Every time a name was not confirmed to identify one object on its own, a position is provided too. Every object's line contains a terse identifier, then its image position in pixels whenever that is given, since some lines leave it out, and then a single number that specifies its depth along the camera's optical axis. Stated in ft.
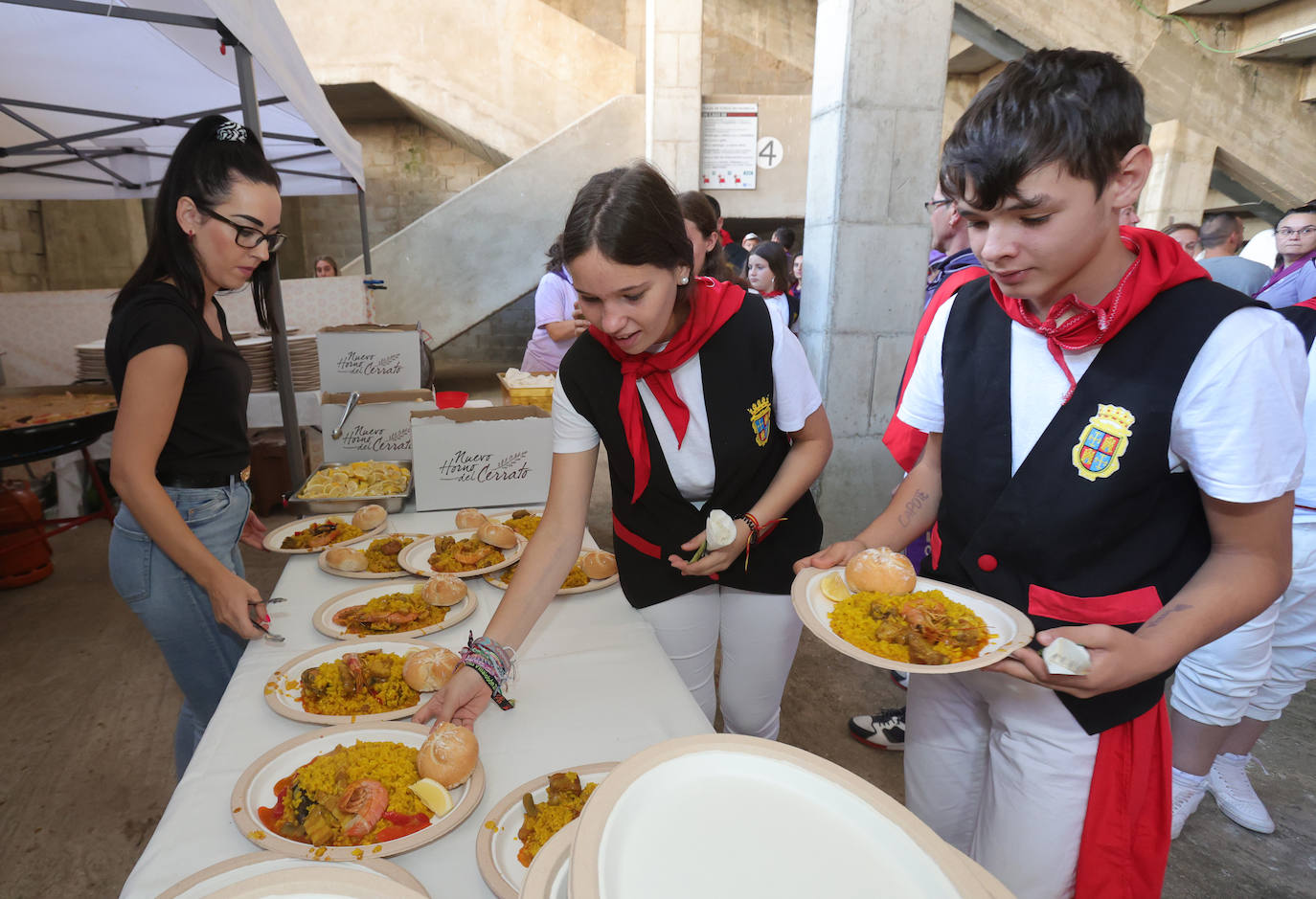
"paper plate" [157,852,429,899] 2.24
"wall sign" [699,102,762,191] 25.84
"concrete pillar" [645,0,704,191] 23.71
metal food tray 7.48
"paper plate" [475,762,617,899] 2.86
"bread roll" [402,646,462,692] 4.25
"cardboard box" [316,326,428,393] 9.52
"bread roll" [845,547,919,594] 4.28
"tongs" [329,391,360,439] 8.66
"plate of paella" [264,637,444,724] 4.05
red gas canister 12.38
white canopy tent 8.15
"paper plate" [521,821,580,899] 2.26
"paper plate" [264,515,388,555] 6.64
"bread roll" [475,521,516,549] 6.33
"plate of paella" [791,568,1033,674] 3.55
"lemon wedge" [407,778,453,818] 3.22
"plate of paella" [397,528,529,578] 6.02
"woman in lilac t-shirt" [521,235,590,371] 14.78
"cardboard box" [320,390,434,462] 8.73
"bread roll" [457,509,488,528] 7.06
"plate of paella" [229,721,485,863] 3.04
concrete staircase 26.45
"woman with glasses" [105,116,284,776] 4.80
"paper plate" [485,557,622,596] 5.80
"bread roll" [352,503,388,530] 7.05
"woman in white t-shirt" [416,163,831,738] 4.49
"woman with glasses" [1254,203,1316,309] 10.62
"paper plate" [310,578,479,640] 5.01
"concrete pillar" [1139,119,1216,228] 26.37
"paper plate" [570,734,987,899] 2.09
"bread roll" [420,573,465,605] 5.36
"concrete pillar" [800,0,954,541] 12.32
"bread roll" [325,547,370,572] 6.06
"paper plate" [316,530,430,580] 5.97
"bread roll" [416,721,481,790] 3.32
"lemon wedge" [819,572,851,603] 4.53
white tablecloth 3.11
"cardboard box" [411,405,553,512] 7.47
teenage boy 3.17
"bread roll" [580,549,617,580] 6.05
